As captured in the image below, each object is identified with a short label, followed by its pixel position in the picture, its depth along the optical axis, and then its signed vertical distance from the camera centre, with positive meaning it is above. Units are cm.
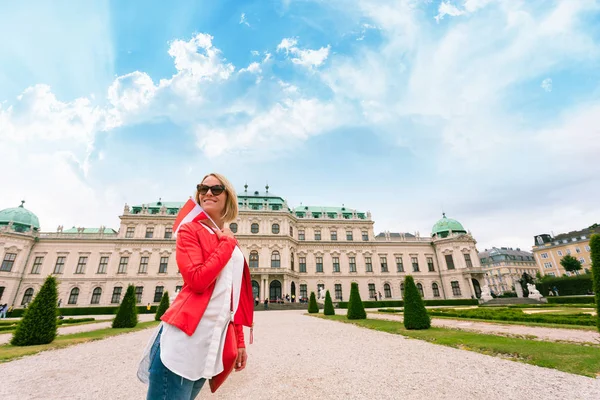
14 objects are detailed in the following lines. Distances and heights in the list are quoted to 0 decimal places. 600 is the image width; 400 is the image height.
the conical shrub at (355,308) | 1728 -48
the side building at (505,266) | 8300 +872
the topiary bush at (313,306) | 2494 -47
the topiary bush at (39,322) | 945 -43
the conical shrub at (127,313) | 1460 -34
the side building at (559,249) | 5838 +970
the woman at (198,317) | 168 -8
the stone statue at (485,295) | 3238 +15
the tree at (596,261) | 729 +82
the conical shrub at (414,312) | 1124 -54
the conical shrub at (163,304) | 1898 +8
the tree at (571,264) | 4884 +509
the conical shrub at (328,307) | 2158 -51
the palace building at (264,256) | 3516 +638
